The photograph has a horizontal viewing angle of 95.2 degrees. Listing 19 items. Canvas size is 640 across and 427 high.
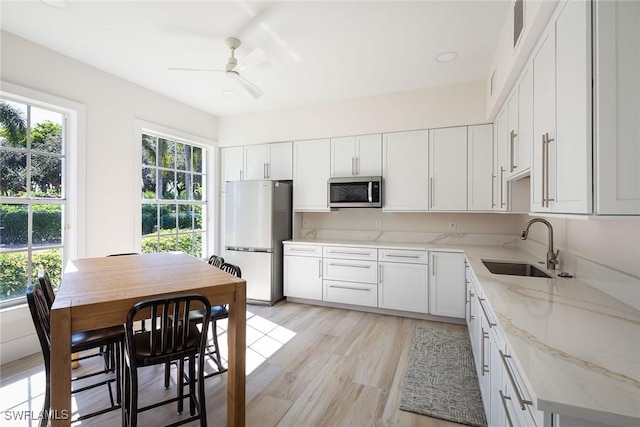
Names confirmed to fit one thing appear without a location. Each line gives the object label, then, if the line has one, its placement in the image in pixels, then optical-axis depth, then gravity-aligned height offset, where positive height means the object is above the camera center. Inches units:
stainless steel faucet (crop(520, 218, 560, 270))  84.9 -12.4
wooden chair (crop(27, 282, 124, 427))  60.3 -29.4
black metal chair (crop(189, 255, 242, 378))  83.7 -29.9
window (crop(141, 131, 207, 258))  146.1 +9.4
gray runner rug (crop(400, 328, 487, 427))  74.4 -50.0
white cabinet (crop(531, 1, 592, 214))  44.5 +17.8
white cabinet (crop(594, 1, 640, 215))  40.8 +15.1
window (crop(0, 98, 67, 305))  98.9 +6.4
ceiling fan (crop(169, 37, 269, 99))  93.9 +50.4
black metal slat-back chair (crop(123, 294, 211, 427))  57.9 -28.8
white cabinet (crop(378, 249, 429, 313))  134.6 -31.7
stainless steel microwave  146.8 +10.9
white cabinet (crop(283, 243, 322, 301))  155.0 -31.5
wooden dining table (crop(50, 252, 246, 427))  53.1 -17.6
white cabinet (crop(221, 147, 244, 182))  181.0 +30.8
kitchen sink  96.0 -18.9
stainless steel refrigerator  157.6 -10.8
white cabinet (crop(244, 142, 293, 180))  169.5 +30.8
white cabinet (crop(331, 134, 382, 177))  150.4 +30.2
